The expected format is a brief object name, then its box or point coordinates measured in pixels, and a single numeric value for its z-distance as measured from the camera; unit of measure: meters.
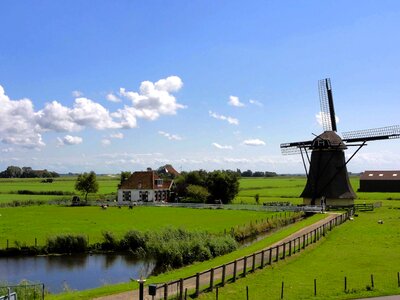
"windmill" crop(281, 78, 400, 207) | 58.59
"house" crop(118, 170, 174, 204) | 84.19
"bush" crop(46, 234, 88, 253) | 35.72
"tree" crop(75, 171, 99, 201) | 86.75
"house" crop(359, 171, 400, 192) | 103.88
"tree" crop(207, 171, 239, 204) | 79.12
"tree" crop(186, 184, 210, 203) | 80.50
